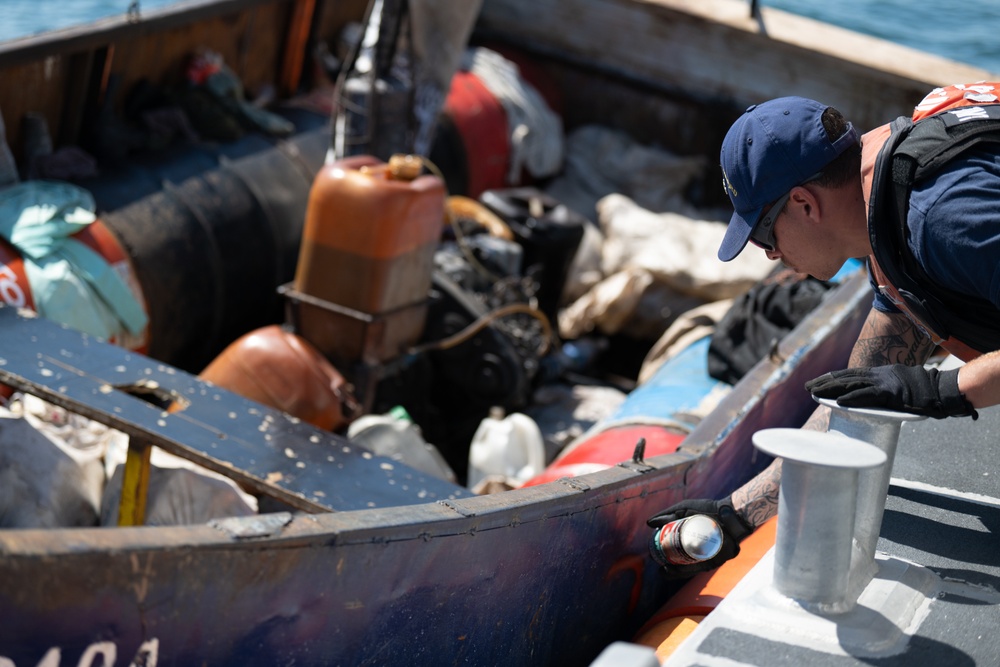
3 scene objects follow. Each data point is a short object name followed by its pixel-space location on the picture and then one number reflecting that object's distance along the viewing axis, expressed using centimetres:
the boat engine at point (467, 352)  523
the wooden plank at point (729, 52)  746
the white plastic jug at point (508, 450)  488
